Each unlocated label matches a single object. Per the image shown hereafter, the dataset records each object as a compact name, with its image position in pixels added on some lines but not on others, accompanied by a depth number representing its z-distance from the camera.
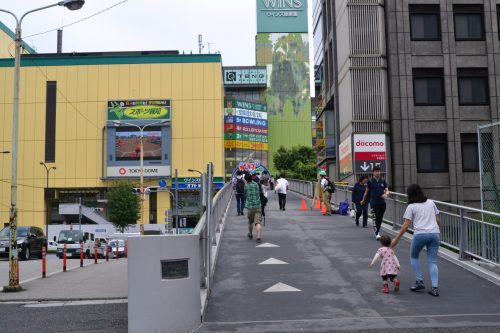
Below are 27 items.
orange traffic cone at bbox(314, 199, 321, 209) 26.72
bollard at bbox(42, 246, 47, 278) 16.30
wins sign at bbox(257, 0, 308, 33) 111.25
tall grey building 32.47
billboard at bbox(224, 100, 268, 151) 95.44
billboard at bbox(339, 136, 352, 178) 32.72
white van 33.06
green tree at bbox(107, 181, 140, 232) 58.31
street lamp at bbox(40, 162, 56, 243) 59.16
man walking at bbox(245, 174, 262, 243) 14.26
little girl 9.23
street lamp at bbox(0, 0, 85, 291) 14.32
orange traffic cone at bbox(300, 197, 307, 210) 25.46
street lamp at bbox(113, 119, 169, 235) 64.06
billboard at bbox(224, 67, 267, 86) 107.88
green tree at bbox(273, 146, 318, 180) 70.81
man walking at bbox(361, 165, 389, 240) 14.53
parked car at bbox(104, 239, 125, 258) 34.30
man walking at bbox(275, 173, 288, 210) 24.00
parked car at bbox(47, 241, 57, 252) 52.78
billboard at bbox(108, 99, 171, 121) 64.69
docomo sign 32.00
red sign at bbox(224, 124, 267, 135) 95.44
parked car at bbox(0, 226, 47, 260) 26.92
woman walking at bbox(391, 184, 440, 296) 8.95
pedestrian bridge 7.64
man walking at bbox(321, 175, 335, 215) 21.52
